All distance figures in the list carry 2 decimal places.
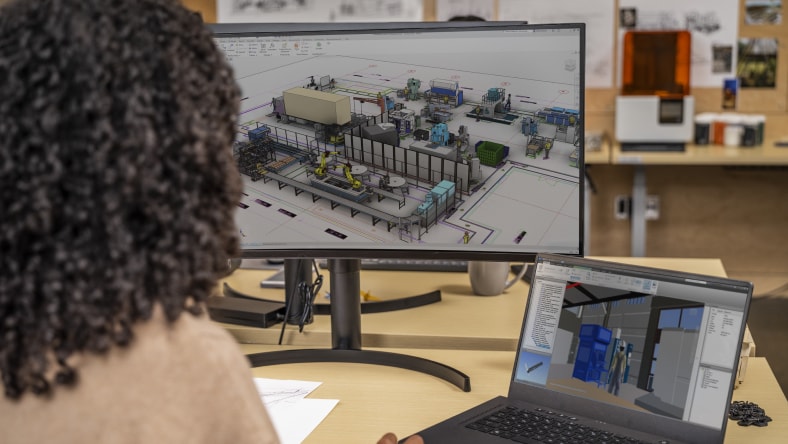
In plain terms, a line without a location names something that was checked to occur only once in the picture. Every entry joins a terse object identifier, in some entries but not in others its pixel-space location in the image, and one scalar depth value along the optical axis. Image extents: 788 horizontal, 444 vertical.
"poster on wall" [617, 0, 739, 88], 3.66
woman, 0.65
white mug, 1.84
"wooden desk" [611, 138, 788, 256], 3.29
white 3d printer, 3.46
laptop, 1.11
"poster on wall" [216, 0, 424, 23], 3.89
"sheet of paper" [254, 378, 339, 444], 1.23
